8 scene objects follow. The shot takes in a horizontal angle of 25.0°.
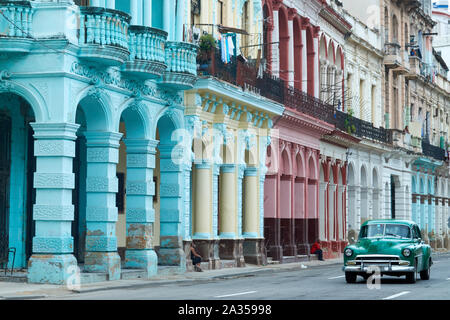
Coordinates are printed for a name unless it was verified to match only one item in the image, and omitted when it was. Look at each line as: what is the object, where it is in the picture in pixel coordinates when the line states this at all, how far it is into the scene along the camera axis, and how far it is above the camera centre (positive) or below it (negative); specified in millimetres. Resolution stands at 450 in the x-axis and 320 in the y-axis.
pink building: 38031 +4290
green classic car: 23484 -335
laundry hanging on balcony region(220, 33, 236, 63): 31156 +5962
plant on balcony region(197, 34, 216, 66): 29812 +5627
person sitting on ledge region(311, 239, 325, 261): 42469 -441
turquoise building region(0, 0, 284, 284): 22141 +2702
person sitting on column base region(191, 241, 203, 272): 29094 -584
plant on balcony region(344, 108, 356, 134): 46938 +5357
